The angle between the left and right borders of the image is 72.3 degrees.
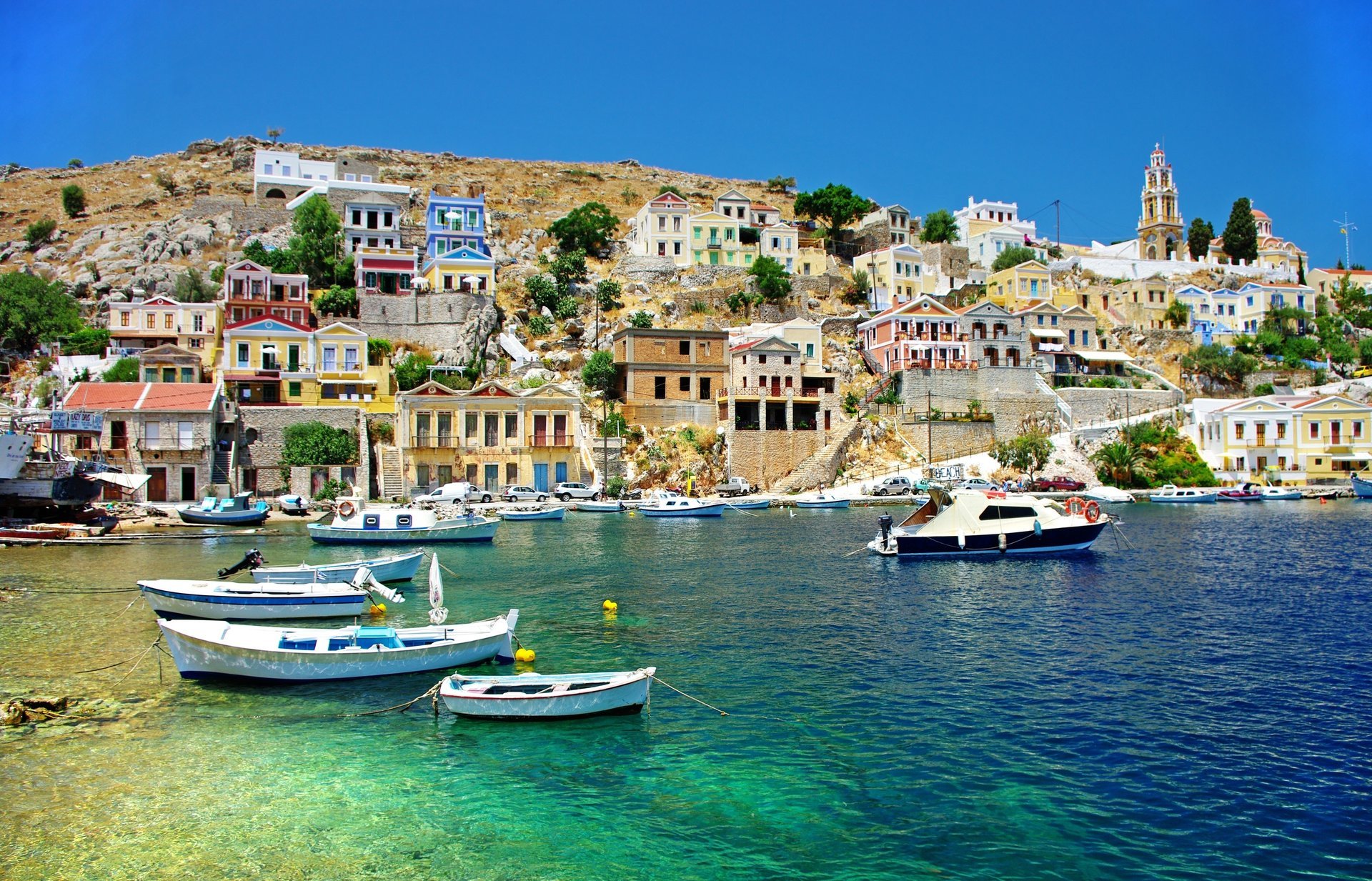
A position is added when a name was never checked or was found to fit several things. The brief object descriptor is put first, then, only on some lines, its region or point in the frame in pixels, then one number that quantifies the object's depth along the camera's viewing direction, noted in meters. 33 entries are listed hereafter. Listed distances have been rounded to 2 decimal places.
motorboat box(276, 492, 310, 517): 53.88
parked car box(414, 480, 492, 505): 55.58
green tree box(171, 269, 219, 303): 74.25
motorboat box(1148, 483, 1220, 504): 63.94
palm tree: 67.00
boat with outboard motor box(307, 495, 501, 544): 40.72
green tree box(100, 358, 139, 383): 61.62
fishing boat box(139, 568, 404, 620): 23.34
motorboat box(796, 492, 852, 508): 59.12
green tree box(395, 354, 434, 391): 64.69
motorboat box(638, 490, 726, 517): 54.94
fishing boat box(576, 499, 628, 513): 57.60
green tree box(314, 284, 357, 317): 70.31
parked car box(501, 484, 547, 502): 58.78
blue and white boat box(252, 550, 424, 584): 27.39
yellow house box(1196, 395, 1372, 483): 69.69
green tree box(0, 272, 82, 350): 70.38
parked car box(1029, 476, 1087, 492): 63.25
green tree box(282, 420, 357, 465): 57.75
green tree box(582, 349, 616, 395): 66.00
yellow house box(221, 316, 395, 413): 61.97
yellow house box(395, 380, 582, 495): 59.78
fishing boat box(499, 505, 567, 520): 52.53
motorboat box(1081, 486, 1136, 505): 63.28
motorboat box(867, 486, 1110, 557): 37.62
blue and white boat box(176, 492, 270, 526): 48.47
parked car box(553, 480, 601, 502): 60.31
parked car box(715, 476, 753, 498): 62.59
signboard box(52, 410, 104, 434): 48.12
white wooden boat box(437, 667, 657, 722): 16.23
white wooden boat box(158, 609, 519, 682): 18.52
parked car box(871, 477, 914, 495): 62.56
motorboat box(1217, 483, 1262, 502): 65.31
